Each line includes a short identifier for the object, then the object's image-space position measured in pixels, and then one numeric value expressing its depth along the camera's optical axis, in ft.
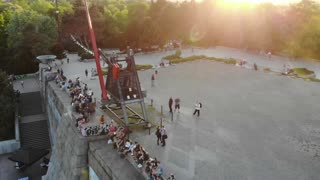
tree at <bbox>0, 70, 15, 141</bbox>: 73.93
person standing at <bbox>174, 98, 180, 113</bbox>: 55.17
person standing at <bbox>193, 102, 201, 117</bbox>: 53.90
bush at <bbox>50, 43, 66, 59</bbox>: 104.85
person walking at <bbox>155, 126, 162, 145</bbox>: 42.26
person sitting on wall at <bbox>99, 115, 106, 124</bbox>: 44.98
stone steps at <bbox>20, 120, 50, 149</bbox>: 71.31
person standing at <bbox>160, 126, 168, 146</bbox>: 42.05
